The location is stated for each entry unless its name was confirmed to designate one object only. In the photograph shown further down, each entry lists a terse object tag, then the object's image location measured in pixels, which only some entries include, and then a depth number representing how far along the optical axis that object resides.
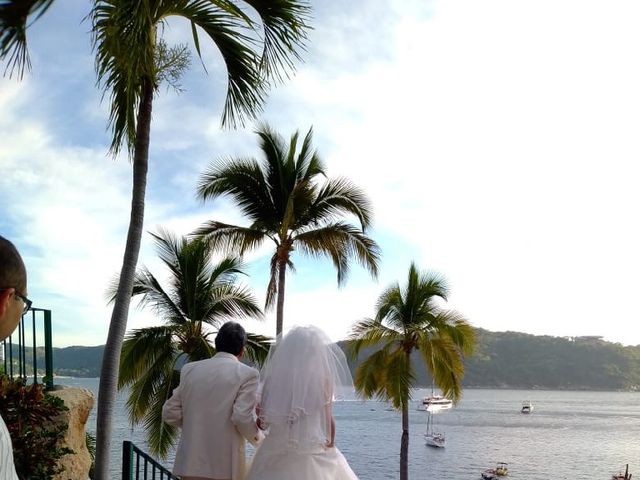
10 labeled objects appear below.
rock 6.98
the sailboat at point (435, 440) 97.28
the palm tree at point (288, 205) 18.69
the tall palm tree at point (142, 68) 6.97
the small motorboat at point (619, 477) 59.17
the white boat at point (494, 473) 67.88
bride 5.39
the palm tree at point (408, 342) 27.53
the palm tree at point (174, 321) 20.16
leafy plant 5.56
